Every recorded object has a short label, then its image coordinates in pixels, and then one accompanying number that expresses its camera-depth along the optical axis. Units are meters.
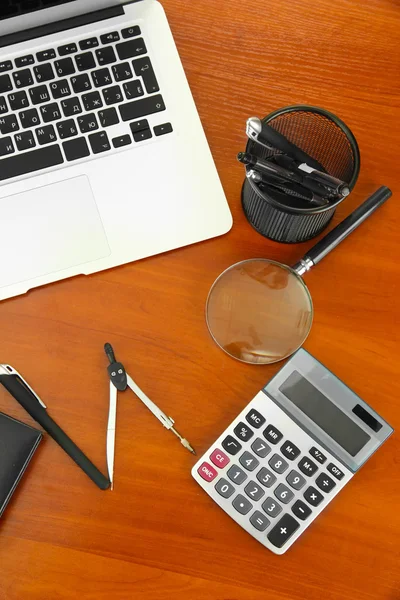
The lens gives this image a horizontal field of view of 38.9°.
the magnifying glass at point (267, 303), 0.59
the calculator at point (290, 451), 0.54
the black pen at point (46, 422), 0.56
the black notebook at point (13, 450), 0.55
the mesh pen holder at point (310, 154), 0.52
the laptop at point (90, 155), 0.58
